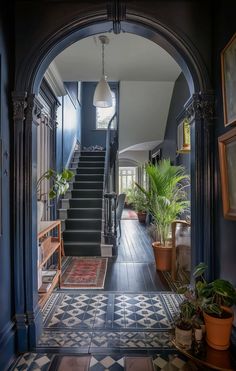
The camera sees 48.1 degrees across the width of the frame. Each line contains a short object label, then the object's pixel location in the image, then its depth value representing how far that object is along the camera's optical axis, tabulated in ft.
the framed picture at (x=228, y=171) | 5.23
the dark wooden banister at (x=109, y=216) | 15.00
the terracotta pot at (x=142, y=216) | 28.86
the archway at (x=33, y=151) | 6.41
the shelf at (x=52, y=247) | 7.89
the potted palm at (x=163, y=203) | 11.30
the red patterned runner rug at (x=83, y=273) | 10.55
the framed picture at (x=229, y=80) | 5.21
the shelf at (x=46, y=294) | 7.52
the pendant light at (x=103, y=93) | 12.62
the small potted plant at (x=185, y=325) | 5.10
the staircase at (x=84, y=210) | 14.69
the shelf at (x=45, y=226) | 7.88
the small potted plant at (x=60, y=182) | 10.23
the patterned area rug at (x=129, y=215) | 32.53
